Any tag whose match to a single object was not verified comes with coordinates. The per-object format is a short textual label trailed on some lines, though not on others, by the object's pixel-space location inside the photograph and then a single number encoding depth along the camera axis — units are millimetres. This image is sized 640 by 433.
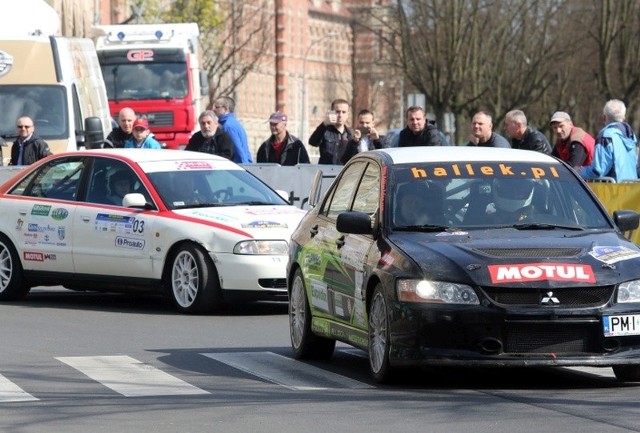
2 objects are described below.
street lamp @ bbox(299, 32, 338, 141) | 116500
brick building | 117519
